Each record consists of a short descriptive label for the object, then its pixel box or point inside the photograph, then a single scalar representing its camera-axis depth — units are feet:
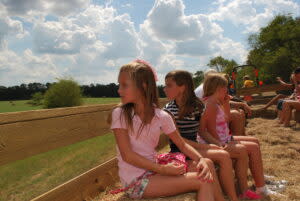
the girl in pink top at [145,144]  5.95
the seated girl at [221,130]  9.47
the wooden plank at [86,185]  6.99
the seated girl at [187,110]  9.10
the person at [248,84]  43.71
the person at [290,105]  21.36
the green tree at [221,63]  175.83
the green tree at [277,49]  92.84
